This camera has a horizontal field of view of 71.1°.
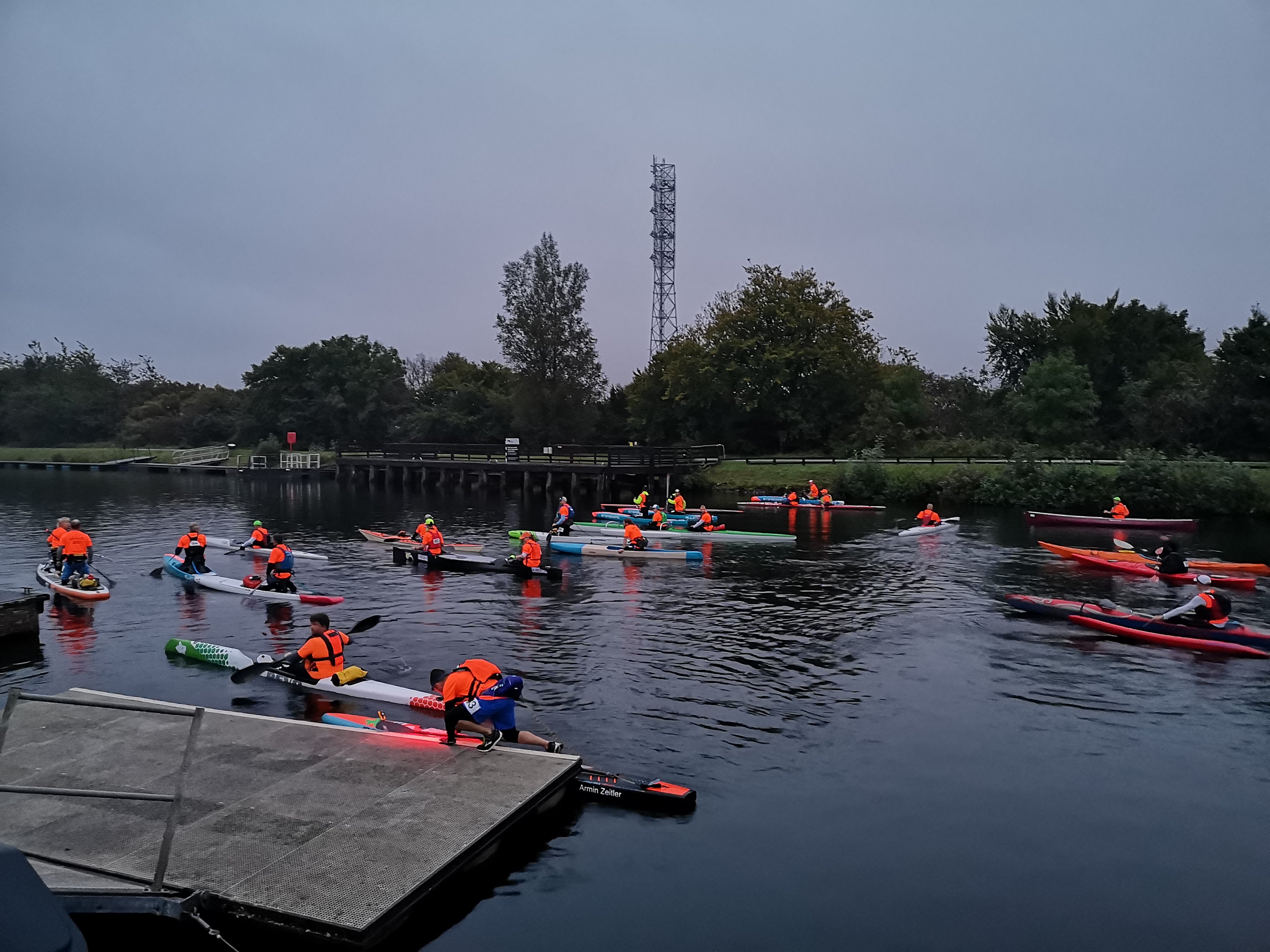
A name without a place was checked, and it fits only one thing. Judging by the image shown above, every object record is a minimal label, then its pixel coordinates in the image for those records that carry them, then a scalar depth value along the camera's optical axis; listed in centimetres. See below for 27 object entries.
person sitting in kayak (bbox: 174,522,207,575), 2659
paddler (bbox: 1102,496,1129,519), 3734
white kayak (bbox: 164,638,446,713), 1507
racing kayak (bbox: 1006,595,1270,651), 1905
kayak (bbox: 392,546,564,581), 2775
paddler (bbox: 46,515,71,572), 2452
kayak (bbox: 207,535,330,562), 3153
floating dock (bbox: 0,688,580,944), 840
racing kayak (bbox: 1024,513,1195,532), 3928
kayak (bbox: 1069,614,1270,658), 1886
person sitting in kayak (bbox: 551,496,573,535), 3481
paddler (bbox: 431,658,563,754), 1242
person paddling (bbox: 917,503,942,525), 3812
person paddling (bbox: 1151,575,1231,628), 1920
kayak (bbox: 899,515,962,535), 3709
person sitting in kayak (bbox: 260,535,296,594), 2398
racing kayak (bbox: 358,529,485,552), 3133
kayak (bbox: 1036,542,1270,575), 2783
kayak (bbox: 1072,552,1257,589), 2642
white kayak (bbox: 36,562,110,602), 2409
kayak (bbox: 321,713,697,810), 1177
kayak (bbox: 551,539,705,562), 3152
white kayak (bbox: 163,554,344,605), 2372
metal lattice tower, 7219
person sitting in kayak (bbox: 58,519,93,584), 2434
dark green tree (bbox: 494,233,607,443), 7844
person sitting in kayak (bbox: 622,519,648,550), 3216
